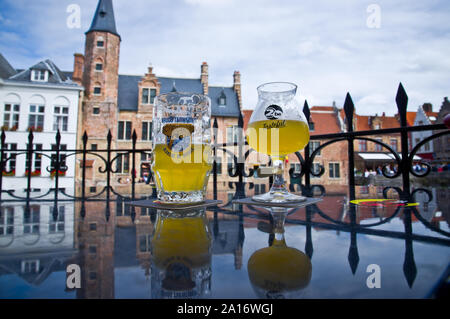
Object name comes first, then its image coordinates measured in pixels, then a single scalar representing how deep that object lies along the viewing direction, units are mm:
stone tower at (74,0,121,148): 12731
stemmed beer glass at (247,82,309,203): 414
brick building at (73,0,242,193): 12719
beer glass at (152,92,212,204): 359
